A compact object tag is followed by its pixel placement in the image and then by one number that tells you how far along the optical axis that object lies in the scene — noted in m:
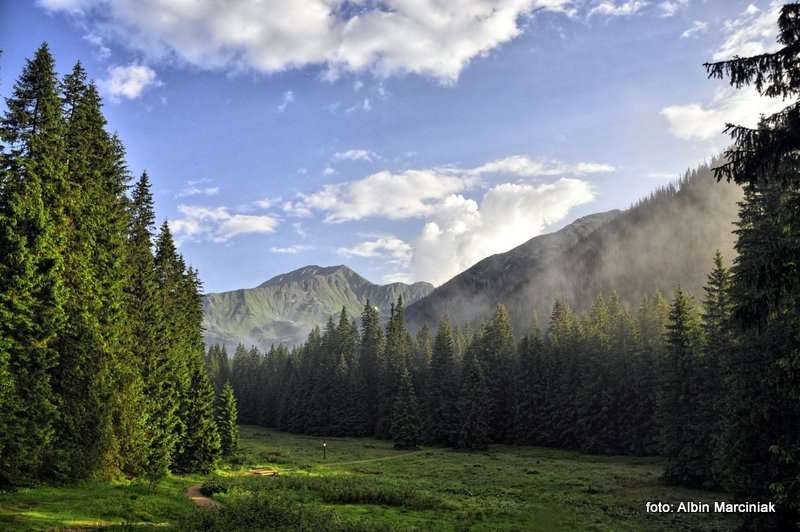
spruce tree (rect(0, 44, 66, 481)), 24.77
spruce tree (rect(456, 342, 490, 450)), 81.62
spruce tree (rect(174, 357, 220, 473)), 45.47
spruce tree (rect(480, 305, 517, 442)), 92.50
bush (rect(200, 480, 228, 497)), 33.93
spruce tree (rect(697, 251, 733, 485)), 42.88
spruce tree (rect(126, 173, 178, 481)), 38.28
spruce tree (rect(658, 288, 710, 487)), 45.31
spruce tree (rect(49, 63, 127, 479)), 29.30
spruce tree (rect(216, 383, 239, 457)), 57.44
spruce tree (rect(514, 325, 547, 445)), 87.00
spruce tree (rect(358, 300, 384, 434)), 107.69
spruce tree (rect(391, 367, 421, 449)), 84.12
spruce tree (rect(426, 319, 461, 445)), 88.00
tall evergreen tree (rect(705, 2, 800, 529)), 12.94
